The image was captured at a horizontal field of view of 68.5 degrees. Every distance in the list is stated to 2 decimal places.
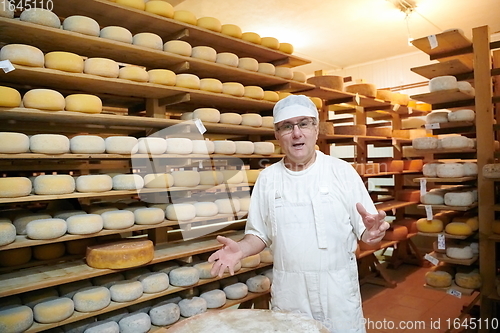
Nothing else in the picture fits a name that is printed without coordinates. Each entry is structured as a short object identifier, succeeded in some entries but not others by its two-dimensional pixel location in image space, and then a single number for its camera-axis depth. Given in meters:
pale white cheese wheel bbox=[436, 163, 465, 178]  2.98
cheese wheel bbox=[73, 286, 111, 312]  2.09
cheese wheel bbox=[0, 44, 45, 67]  1.94
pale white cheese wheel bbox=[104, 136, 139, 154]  2.25
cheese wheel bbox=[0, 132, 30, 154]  1.87
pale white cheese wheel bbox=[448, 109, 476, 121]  3.03
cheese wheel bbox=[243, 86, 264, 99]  3.03
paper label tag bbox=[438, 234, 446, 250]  3.04
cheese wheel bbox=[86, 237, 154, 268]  2.17
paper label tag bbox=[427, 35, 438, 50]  2.94
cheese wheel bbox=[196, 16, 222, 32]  2.77
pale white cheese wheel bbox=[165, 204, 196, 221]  2.51
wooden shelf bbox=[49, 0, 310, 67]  2.31
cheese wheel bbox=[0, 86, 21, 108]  1.86
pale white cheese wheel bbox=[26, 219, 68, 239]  1.96
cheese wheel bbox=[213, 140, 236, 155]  2.73
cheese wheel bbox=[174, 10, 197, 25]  2.64
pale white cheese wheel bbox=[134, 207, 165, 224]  2.37
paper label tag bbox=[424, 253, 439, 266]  3.01
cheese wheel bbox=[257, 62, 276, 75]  3.12
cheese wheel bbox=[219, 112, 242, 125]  2.85
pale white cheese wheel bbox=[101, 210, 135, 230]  2.22
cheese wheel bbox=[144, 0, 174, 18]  2.48
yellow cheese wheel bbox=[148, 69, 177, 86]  2.45
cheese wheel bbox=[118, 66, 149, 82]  2.32
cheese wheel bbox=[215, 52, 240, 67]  2.85
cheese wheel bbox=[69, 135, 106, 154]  2.12
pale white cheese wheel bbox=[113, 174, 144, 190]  2.28
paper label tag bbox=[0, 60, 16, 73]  1.87
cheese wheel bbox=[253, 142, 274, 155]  3.02
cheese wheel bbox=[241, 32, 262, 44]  3.06
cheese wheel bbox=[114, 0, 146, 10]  2.34
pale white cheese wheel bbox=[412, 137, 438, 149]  3.20
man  1.67
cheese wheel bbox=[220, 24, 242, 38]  2.92
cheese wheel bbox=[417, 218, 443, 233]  3.08
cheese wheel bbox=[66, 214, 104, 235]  2.08
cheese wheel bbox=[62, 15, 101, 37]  2.14
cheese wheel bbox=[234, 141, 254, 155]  2.89
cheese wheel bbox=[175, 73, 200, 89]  2.57
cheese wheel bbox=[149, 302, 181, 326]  2.35
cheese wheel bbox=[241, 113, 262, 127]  2.98
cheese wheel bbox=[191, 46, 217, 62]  2.70
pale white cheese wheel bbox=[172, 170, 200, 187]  2.56
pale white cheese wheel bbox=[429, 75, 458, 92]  2.94
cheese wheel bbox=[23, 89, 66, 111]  1.98
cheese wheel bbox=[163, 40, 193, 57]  2.55
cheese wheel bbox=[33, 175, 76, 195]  2.01
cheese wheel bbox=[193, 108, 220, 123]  2.71
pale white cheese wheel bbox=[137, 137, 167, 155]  2.36
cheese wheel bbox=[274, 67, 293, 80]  3.27
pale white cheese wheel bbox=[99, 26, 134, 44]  2.28
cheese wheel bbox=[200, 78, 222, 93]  2.72
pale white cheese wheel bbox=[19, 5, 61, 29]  2.00
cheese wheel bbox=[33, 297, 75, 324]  1.96
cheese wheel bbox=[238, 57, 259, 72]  2.99
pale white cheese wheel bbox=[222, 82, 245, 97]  2.86
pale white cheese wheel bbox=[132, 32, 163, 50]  2.39
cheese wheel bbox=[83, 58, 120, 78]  2.19
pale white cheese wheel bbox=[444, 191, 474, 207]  2.92
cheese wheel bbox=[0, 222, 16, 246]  1.84
